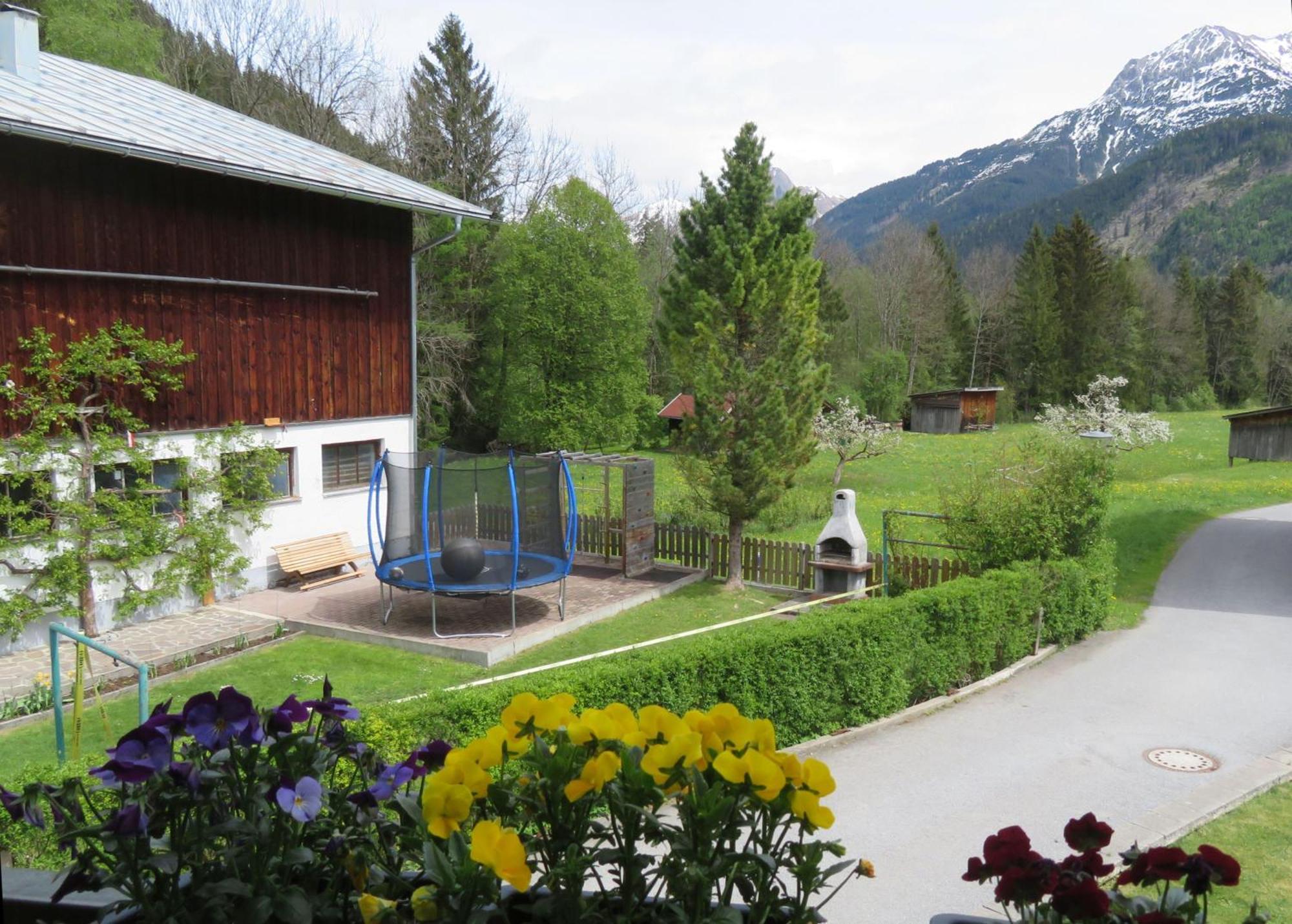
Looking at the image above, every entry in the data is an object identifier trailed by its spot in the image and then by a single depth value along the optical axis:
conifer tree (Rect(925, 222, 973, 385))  63.62
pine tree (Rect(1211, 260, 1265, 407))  73.75
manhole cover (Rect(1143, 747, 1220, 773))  8.77
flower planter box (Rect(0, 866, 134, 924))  1.79
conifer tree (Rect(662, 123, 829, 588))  16.23
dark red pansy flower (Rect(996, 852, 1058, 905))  1.62
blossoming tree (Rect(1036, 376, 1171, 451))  36.22
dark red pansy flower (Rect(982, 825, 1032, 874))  1.67
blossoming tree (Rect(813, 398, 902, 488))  31.64
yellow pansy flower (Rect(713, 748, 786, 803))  1.63
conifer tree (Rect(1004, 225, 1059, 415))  63.06
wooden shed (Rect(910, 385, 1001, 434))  52.94
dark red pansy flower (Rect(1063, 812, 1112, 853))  1.78
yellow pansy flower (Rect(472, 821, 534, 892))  1.45
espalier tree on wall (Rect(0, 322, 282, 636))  12.55
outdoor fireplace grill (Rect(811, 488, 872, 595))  15.66
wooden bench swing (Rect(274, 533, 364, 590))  15.98
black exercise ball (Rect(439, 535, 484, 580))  13.97
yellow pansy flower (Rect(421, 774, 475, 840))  1.62
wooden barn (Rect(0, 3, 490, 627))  12.82
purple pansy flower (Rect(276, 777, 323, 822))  1.68
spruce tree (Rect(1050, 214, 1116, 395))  63.84
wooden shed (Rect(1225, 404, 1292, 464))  26.11
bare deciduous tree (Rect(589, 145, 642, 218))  43.44
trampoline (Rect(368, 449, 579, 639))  13.95
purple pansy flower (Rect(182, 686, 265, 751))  1.78
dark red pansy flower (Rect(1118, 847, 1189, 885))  1.65
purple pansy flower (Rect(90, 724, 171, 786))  1.68
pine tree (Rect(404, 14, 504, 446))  34.12
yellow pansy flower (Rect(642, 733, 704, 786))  1.66
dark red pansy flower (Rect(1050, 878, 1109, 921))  1.52
